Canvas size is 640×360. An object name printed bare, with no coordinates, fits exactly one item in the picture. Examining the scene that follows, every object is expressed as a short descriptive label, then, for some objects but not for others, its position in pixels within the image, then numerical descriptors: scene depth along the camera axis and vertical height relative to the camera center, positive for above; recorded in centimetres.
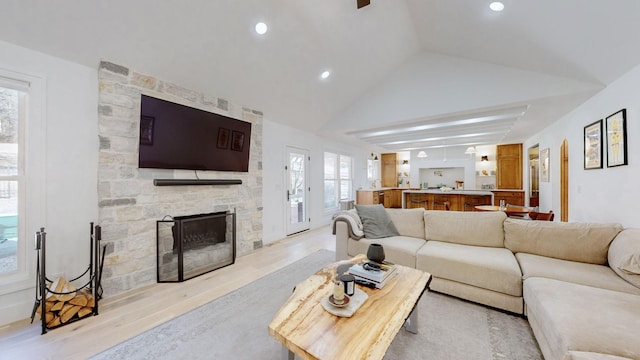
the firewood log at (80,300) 213 -110
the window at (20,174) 207 +5
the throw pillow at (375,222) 319 -56
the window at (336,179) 651 +9
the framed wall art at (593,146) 290 +49
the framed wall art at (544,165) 499 +39
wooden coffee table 112 -79
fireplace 294 -88
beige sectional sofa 131 -78
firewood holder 195 -89
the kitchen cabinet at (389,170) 988 +51
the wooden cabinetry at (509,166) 726 +52
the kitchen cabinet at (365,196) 777 -48
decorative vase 185 -57
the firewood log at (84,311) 214 -121
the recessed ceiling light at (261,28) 283 +188
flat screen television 270 +57
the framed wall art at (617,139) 243 +48
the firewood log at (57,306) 204 -110
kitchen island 618 -47
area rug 169 -124
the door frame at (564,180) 414 +5
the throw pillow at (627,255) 179 -59
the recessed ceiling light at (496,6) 247 +190
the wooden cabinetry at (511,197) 665 -41
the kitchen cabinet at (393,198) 905 -63
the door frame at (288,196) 499 -32
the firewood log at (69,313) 205 -118
